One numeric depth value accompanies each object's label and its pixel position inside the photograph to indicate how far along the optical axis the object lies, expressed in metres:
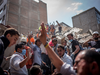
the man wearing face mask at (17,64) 1.86
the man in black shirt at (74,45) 3.14
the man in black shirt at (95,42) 3.58
